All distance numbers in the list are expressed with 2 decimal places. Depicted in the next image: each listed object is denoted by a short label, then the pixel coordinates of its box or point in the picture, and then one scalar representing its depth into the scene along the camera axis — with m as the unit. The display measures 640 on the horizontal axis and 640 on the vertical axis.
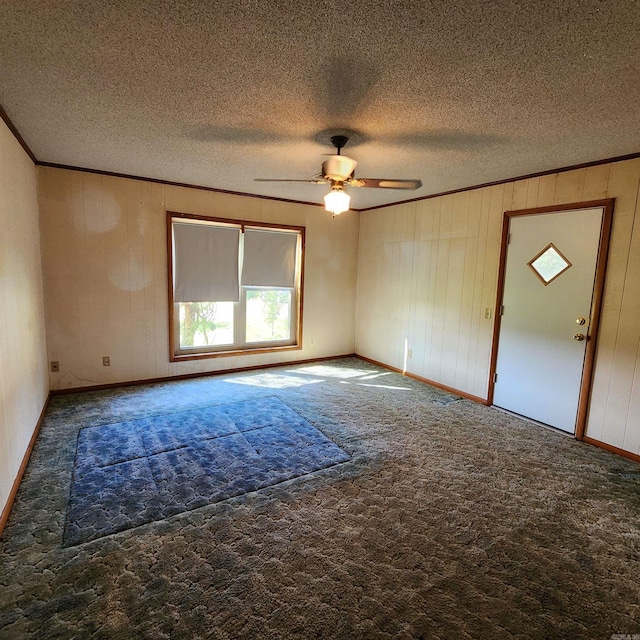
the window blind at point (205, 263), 4.53
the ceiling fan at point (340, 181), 2.71
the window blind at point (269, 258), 5.00
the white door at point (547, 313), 3.21
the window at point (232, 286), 4.57
